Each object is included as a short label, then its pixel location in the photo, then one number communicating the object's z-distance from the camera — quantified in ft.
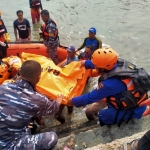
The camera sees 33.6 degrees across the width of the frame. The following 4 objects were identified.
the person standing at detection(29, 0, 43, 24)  38.58
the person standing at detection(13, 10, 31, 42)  28.02
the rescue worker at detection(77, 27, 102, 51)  23.49
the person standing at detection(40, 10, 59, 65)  23.61
